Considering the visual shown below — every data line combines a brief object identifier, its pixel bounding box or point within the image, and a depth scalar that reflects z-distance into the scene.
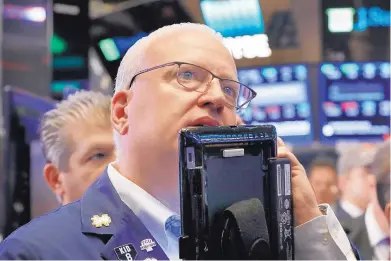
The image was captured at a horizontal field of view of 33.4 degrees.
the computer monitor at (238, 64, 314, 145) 3.50
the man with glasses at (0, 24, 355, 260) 1.29
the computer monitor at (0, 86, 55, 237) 2.67
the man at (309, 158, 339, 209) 3.63
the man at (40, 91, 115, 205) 2.19
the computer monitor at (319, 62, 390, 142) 3.52
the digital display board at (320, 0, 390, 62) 3.48
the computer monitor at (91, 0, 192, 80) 3.24
